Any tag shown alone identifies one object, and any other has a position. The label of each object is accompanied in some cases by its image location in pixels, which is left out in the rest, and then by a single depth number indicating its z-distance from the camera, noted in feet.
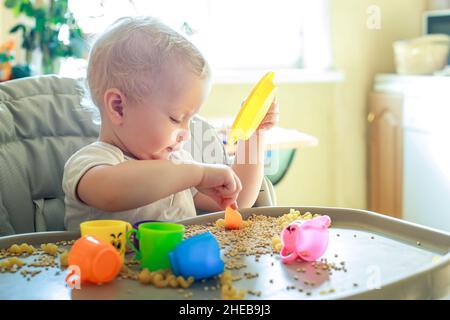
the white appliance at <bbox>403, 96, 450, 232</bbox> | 8.32
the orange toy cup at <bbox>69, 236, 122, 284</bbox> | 2.44
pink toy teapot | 2.70
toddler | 3.15
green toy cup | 2.57
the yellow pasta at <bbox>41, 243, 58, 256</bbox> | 2.97
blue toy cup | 2.46
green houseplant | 6.82
